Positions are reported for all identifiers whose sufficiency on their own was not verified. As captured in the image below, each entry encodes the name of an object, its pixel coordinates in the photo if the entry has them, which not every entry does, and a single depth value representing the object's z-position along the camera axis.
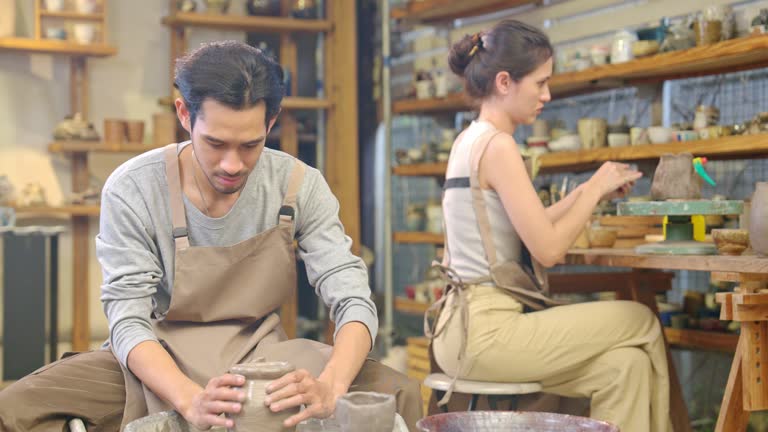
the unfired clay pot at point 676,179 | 2.94
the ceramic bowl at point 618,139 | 4.01
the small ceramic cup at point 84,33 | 5.78
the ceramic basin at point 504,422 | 1.56
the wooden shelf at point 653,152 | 3.38
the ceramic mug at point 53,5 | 5.78
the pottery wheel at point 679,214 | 2.77
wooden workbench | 2.49
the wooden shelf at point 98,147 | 5.74
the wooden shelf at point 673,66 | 3.41
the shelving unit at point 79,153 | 5.74
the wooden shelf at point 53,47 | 5.63
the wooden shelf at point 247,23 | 5.95
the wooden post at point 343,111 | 6.19
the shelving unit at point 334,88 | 6.12
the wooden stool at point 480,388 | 2.75
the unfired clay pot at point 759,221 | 2.55
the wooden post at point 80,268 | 5.95
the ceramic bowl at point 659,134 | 3.77
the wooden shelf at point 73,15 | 5.75
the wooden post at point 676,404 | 3.25
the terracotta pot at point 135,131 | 5.83
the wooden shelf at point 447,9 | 5.27
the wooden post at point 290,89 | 6.20
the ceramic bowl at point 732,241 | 2.68
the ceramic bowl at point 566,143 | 4.28
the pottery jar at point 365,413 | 1.55
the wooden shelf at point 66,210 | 5.64
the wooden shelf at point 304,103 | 6.02
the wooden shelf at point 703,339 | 3.50
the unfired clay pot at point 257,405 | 1.62
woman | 2.77
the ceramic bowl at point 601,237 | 3.32
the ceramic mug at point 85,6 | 5.82
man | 2.00
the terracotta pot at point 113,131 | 5.78
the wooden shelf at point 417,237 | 5.25
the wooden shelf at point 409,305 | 5.31
